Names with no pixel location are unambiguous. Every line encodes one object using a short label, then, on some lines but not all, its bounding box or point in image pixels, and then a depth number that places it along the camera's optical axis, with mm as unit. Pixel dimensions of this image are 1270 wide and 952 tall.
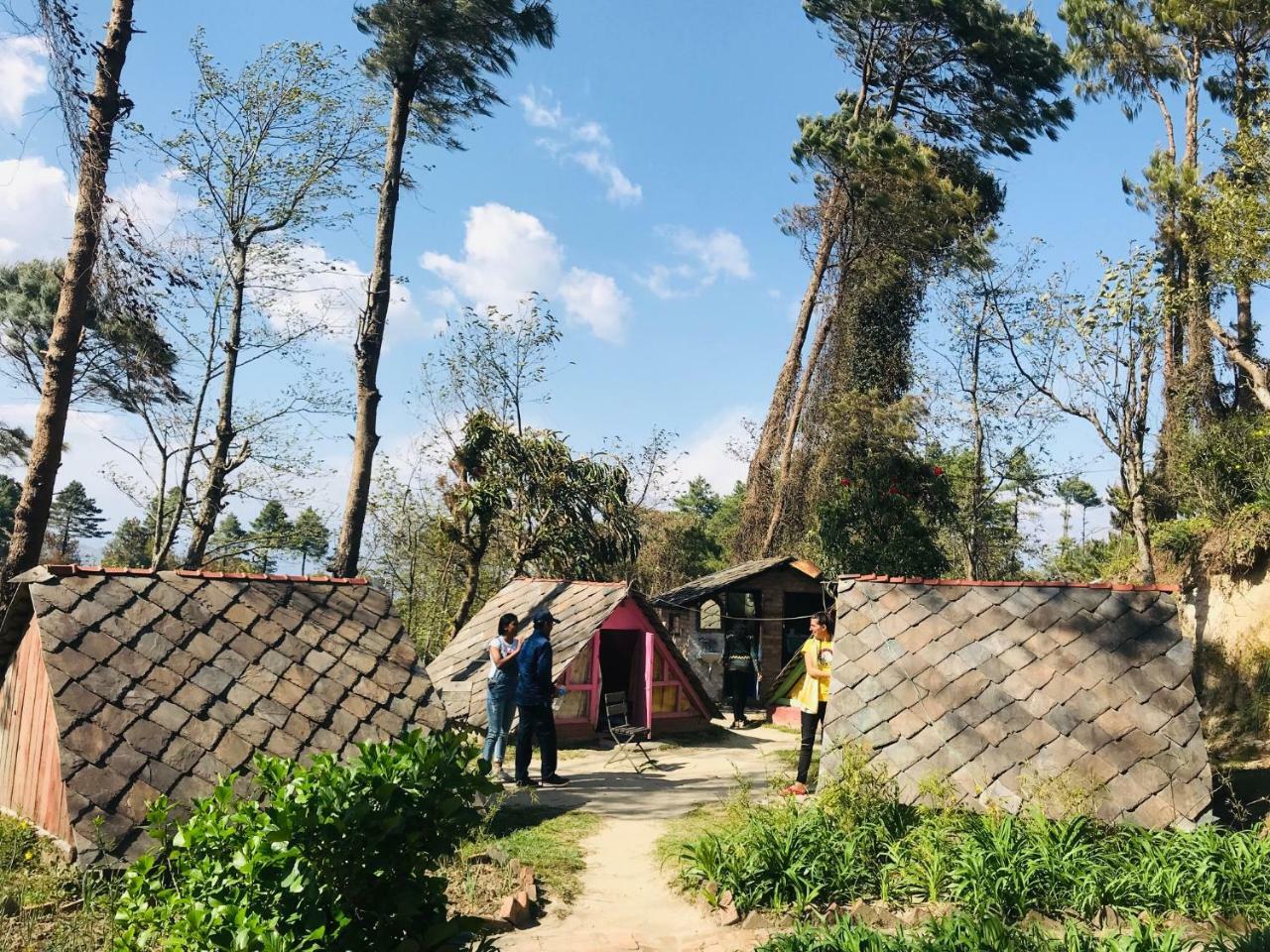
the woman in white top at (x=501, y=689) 9406
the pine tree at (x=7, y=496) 45844
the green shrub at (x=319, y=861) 3123
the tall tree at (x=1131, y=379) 15359
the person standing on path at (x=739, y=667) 15078
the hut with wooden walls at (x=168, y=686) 5703
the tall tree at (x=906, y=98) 21297
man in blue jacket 9227
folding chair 11016
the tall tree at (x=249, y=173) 17656
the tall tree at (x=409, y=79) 13930
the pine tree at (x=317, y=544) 51750
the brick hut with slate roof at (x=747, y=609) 16938
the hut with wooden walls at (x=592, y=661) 12359
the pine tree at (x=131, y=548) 43500
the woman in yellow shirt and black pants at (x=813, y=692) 8555
